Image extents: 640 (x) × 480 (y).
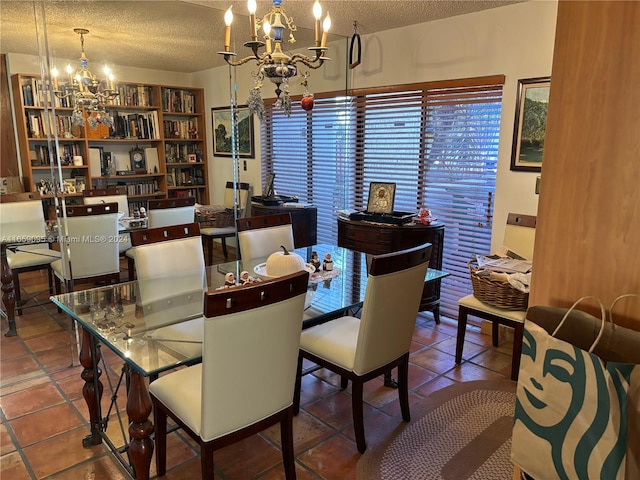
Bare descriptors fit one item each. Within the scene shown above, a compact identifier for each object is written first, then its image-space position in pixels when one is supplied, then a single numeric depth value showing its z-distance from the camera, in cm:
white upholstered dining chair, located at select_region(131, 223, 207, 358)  191
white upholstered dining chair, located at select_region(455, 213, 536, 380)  277
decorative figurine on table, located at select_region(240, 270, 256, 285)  232
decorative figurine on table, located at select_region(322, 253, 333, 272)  279
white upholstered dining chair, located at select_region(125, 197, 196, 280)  345
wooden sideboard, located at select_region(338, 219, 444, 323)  355
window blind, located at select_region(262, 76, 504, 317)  357
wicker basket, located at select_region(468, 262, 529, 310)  277
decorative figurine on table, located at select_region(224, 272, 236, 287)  239
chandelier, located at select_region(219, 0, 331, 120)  199
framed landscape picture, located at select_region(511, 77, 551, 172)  312
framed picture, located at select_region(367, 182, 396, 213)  385
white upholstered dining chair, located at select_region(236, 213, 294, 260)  313
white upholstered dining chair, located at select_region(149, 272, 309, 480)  151
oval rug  208
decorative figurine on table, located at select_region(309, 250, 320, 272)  279
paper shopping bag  94
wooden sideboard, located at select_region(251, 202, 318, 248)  423
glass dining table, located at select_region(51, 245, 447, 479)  173
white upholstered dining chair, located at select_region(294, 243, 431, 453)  203
